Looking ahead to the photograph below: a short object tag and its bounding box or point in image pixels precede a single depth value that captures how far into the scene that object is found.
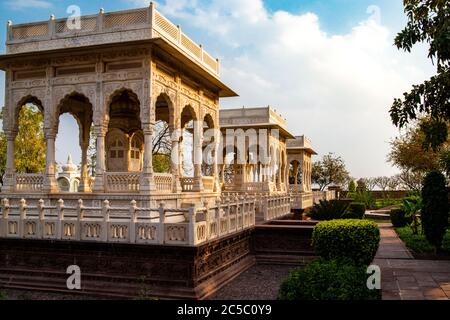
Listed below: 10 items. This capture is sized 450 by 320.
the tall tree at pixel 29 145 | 33.25
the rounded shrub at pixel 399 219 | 22.41
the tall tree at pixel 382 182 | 67.50
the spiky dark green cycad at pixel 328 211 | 15.53
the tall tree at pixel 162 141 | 34.25
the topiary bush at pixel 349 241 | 9.55
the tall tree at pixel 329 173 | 66.31
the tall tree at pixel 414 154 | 36.19
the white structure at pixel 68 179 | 22.93
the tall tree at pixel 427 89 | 10.45
